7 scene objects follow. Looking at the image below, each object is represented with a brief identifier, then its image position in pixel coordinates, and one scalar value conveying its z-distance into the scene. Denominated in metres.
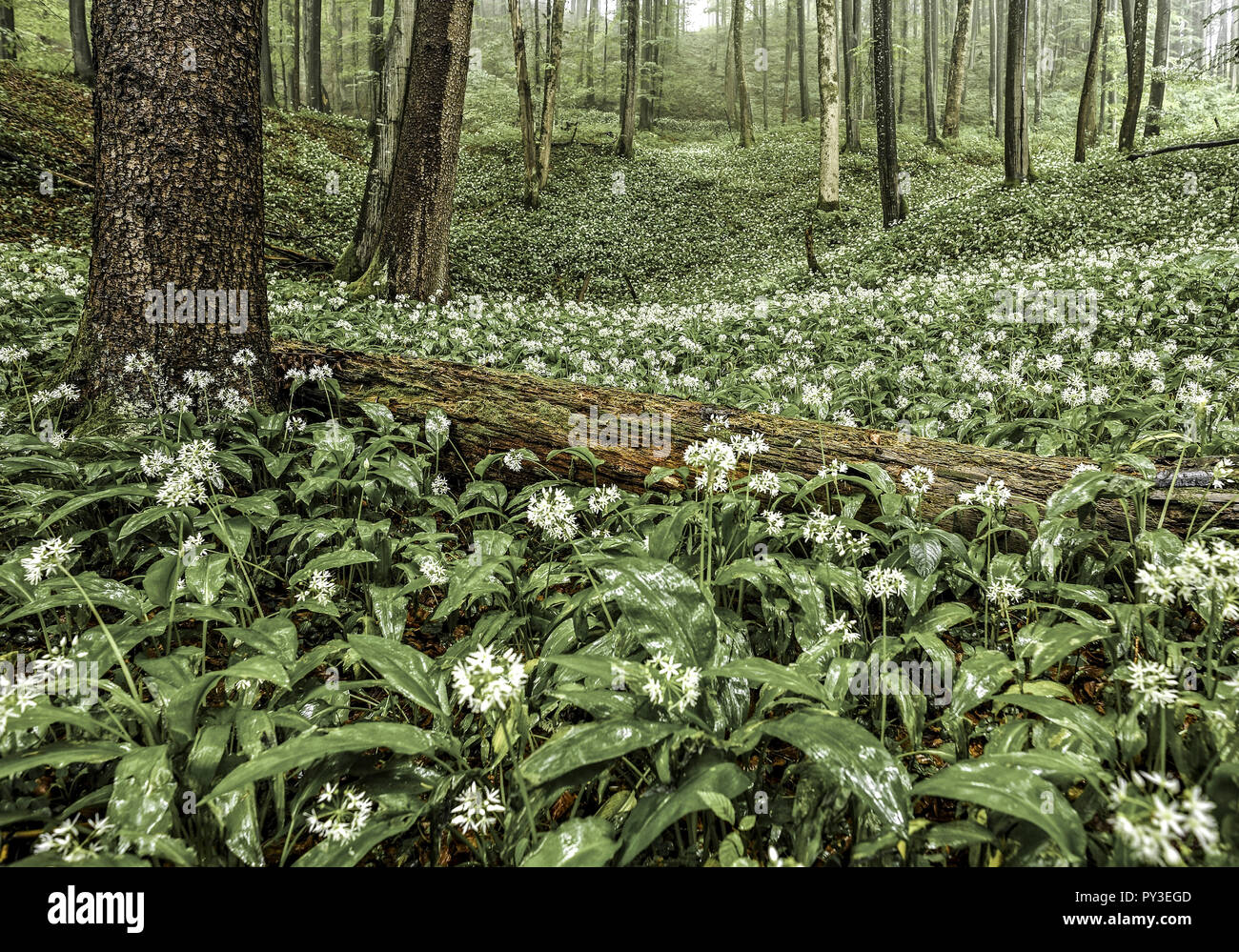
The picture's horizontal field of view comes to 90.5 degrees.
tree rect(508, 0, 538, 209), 16.12
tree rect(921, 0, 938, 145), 23.11
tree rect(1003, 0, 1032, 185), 12.48
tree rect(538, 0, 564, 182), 16.92
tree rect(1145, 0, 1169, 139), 18.06
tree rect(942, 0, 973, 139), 18.67
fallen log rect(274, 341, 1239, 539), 2.74
